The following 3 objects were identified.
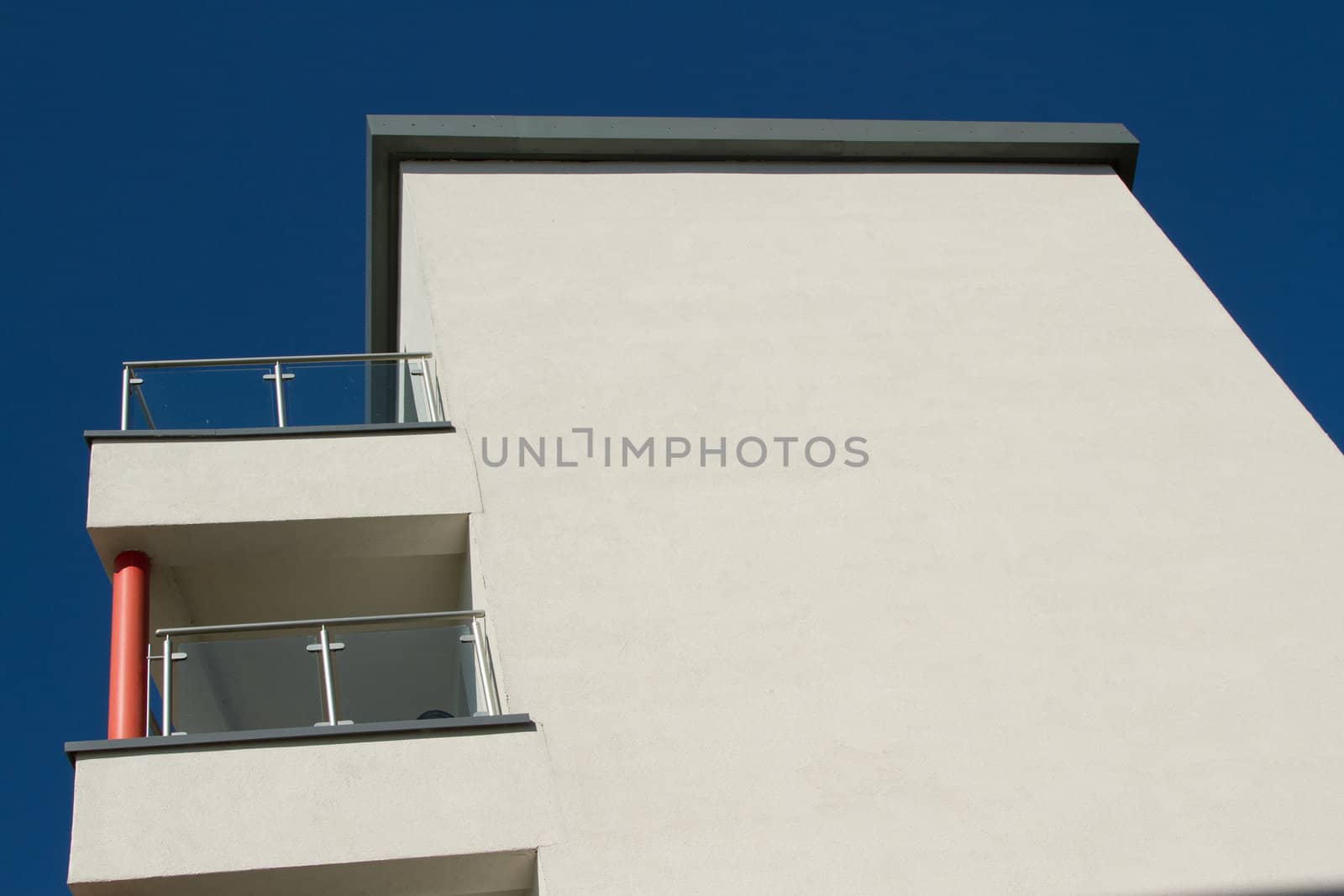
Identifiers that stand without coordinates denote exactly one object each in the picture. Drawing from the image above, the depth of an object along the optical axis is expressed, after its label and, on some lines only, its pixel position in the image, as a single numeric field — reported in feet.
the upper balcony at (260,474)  28.91
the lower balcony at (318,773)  23.31
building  24.30
